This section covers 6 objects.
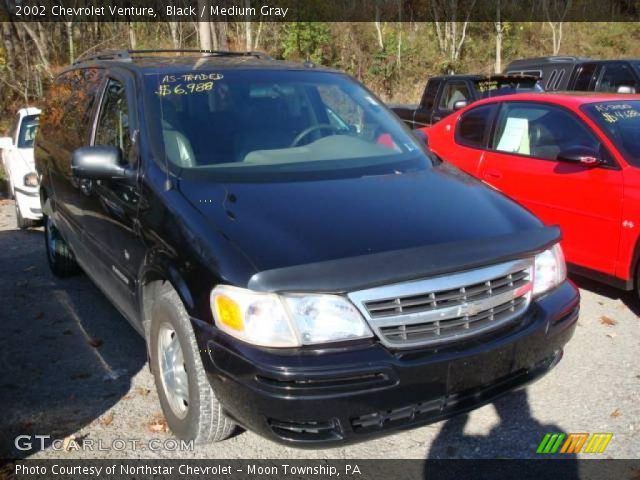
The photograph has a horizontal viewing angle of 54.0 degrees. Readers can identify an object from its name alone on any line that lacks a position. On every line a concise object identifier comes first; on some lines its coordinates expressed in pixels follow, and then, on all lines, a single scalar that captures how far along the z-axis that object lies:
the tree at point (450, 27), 26.06
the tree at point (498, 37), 23.79
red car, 4.57
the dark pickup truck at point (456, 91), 9.66
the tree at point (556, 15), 29.30
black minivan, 2.45
